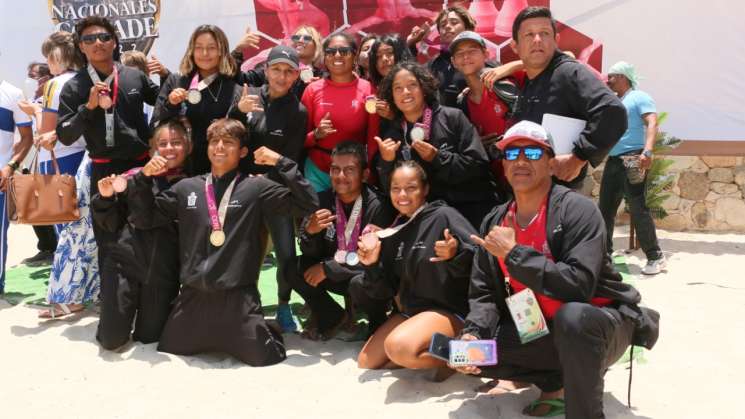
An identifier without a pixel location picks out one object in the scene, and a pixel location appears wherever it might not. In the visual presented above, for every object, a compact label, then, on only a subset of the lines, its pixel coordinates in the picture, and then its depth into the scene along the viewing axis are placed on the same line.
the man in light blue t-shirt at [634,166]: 5.94
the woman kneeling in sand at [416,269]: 3.44
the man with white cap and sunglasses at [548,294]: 2.67
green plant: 6.59
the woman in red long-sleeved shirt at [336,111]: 4.27
